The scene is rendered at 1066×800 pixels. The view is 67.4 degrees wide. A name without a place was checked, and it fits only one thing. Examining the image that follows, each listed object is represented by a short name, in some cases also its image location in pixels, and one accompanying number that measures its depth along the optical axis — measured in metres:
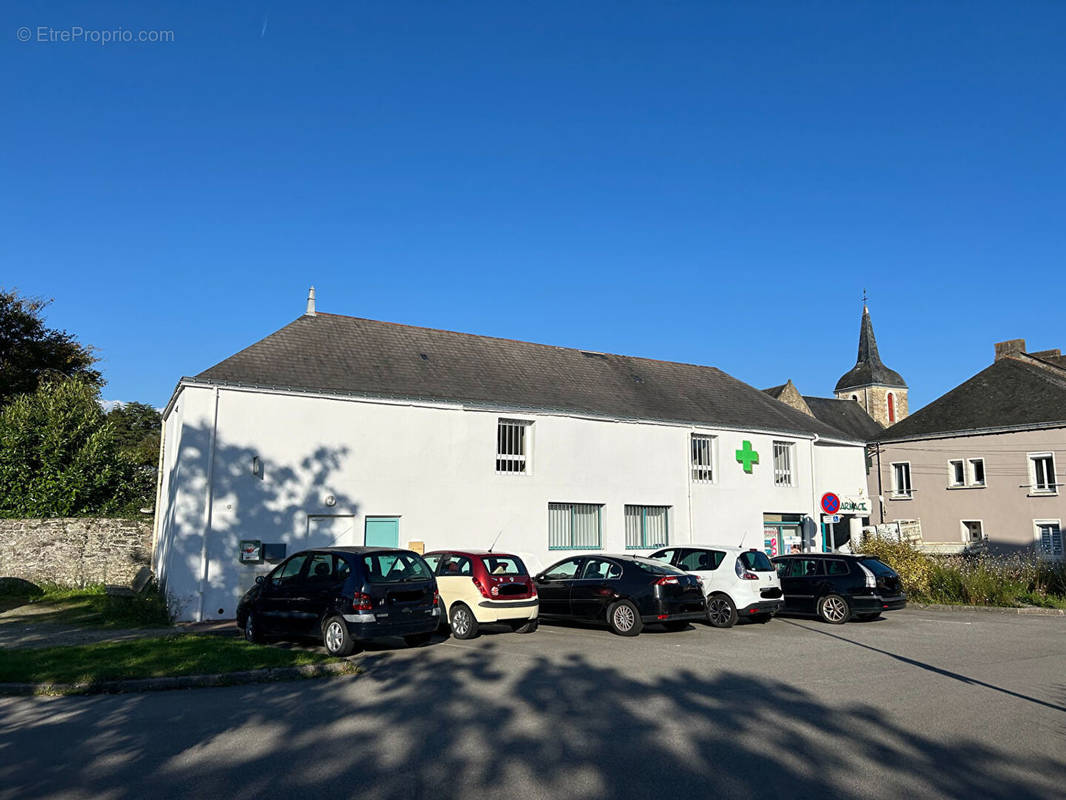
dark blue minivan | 11.30
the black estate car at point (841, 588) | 16.14
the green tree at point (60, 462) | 24.94
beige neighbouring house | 33.31
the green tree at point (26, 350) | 29.03
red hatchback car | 13.58
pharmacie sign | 27.56
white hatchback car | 15.57
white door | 17.75
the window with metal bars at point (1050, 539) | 32.47
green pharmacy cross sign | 25.34
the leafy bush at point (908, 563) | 20.30
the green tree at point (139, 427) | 39.78
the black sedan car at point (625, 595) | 14.16
